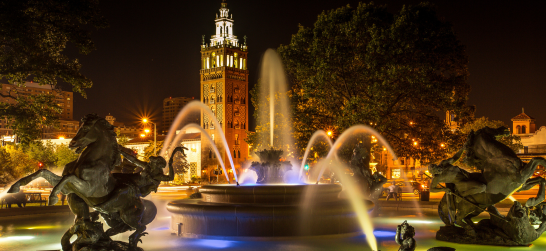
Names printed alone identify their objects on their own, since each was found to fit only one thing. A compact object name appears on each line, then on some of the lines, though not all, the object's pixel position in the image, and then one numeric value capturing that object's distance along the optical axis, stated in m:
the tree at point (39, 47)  17.72
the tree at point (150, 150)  68.12
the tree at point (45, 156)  73.85
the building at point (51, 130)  157.77
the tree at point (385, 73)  24.58
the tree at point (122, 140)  71.74
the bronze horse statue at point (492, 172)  10.10
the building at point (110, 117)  155.64
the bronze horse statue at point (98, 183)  8.16
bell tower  109.38
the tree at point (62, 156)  81.00
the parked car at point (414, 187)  30.81
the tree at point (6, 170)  46.62
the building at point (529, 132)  90.70
